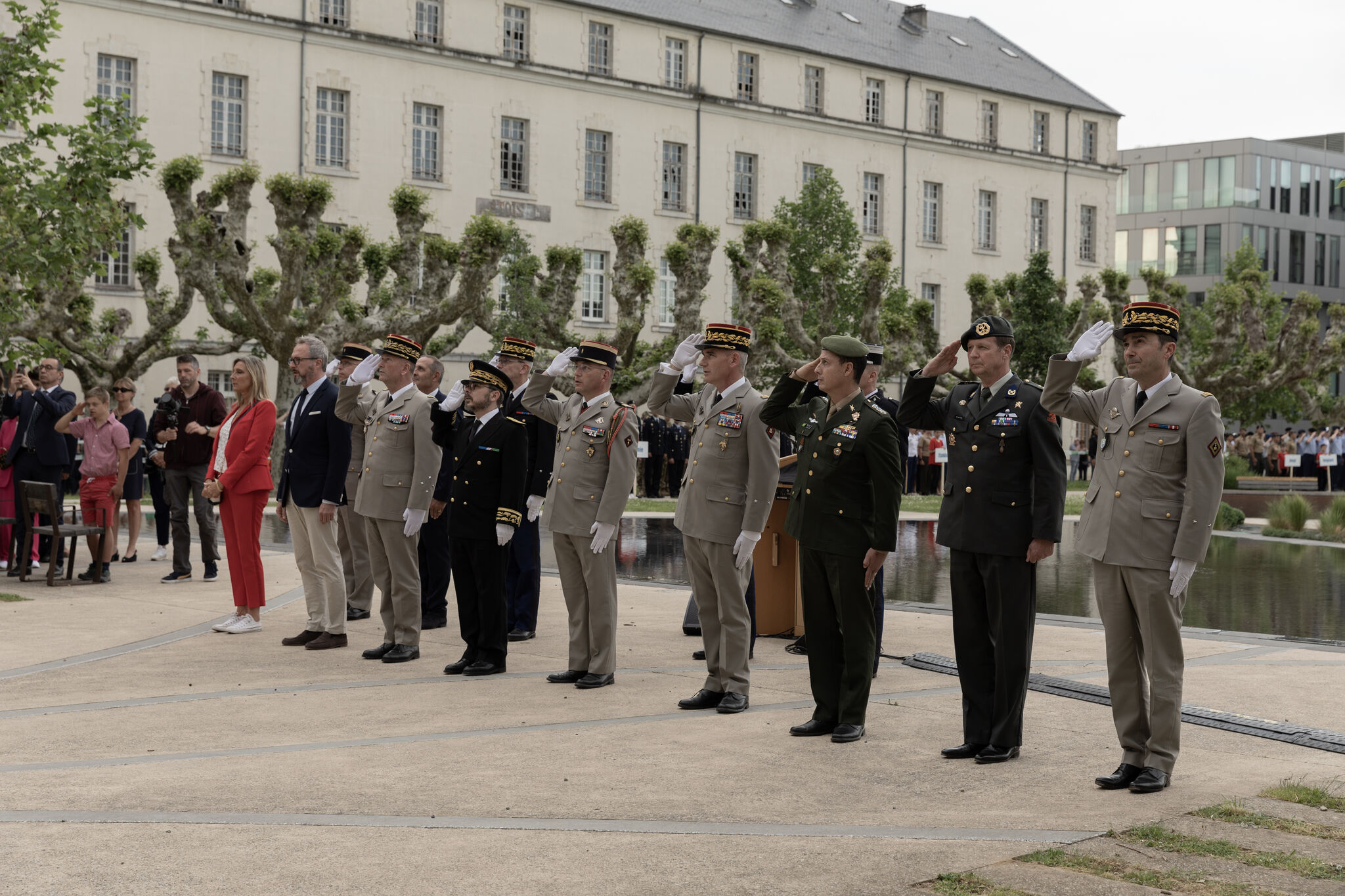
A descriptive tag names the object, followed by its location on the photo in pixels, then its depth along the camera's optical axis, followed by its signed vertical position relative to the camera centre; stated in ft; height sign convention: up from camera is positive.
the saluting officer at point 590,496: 27.61 -1.16
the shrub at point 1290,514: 80.43 -3.63
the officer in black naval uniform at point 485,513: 28.81 -1.57
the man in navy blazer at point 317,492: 32.14 -1.39
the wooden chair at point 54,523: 43.83 -2.98
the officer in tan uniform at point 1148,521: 19.69 -1.03
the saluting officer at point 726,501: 25.36 -1.11
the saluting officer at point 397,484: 30.42 -1.11
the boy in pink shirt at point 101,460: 46.44 -1.08
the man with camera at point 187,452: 45.65 -0.76
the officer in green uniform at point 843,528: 22.80 -1.40
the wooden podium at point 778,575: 34.35 -3.25
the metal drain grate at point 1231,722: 22.72 -4.57
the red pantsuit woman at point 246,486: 33.99 -1.34
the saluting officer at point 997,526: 21.49 -1.24
